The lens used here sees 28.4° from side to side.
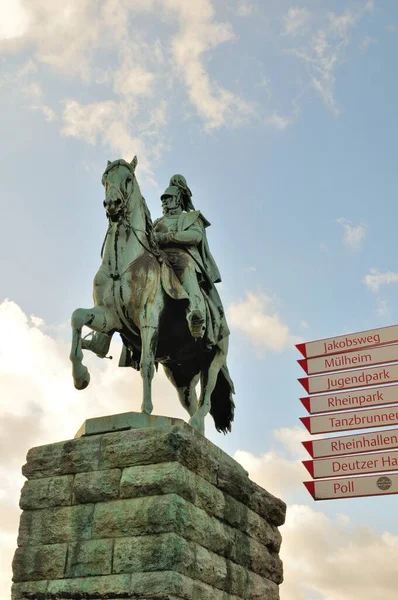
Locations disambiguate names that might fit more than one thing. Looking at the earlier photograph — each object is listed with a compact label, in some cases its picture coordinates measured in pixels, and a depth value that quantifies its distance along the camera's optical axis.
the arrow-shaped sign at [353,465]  11.53
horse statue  8.62
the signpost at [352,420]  11.80
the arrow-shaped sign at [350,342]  12.46
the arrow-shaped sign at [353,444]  11.67
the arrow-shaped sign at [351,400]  11.97
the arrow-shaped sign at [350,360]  12.30
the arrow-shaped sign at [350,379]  12.15
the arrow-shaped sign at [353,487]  11.42
